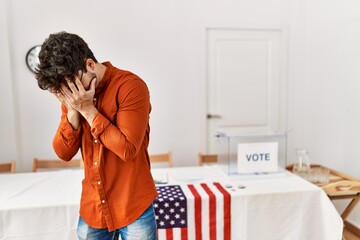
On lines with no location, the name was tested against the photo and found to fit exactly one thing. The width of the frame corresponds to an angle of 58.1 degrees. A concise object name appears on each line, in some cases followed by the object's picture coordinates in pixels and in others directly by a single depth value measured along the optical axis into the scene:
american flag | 1.75
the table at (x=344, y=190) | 2.01
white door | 3.31
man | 0.96
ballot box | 2.17
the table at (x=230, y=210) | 1.68
